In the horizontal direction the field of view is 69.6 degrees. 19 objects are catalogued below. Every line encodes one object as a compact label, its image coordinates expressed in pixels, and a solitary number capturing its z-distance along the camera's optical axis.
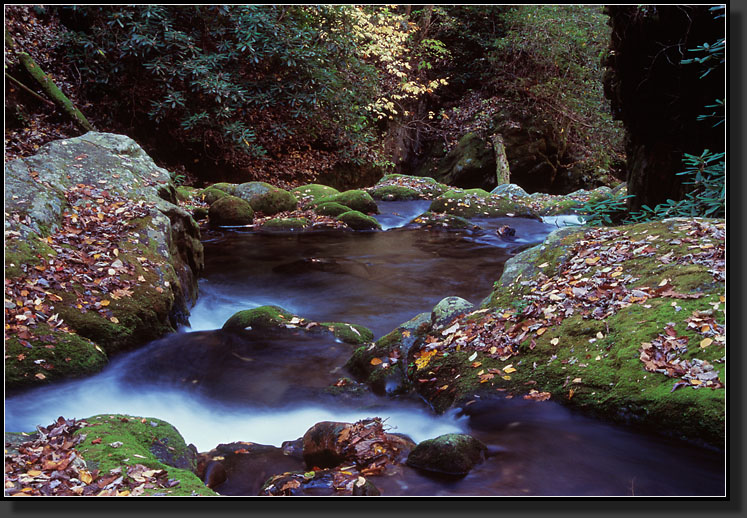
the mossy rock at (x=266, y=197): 13.68
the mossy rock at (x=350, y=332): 6.39
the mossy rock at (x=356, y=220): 13.16
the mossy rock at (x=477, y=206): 14.73
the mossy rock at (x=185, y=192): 13.34
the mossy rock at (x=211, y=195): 13.56
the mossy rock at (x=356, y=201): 14.31
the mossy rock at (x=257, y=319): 6.67
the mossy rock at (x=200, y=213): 12.65
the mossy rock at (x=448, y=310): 5.37
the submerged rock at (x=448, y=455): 3.35
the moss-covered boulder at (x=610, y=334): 3.49
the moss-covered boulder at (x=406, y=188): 16.59
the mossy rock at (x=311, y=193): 14.87
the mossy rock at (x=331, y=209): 13.58
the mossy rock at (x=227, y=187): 14.02
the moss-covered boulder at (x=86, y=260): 5.18
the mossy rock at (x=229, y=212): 12.60
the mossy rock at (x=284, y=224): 12.72
